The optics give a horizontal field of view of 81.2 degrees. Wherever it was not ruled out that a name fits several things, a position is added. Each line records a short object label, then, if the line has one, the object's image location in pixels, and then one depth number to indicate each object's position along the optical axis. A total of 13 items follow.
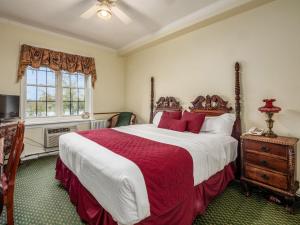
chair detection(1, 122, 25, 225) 1.48
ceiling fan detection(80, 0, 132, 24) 2.30
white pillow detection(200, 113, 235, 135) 2.63
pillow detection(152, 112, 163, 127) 3.62
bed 1.30
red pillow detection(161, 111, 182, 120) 3.26
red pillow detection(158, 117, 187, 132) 2.90
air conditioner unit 3.73
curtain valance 3.43
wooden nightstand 1.95
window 3.73
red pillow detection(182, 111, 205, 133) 2.78
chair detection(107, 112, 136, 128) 4.49
